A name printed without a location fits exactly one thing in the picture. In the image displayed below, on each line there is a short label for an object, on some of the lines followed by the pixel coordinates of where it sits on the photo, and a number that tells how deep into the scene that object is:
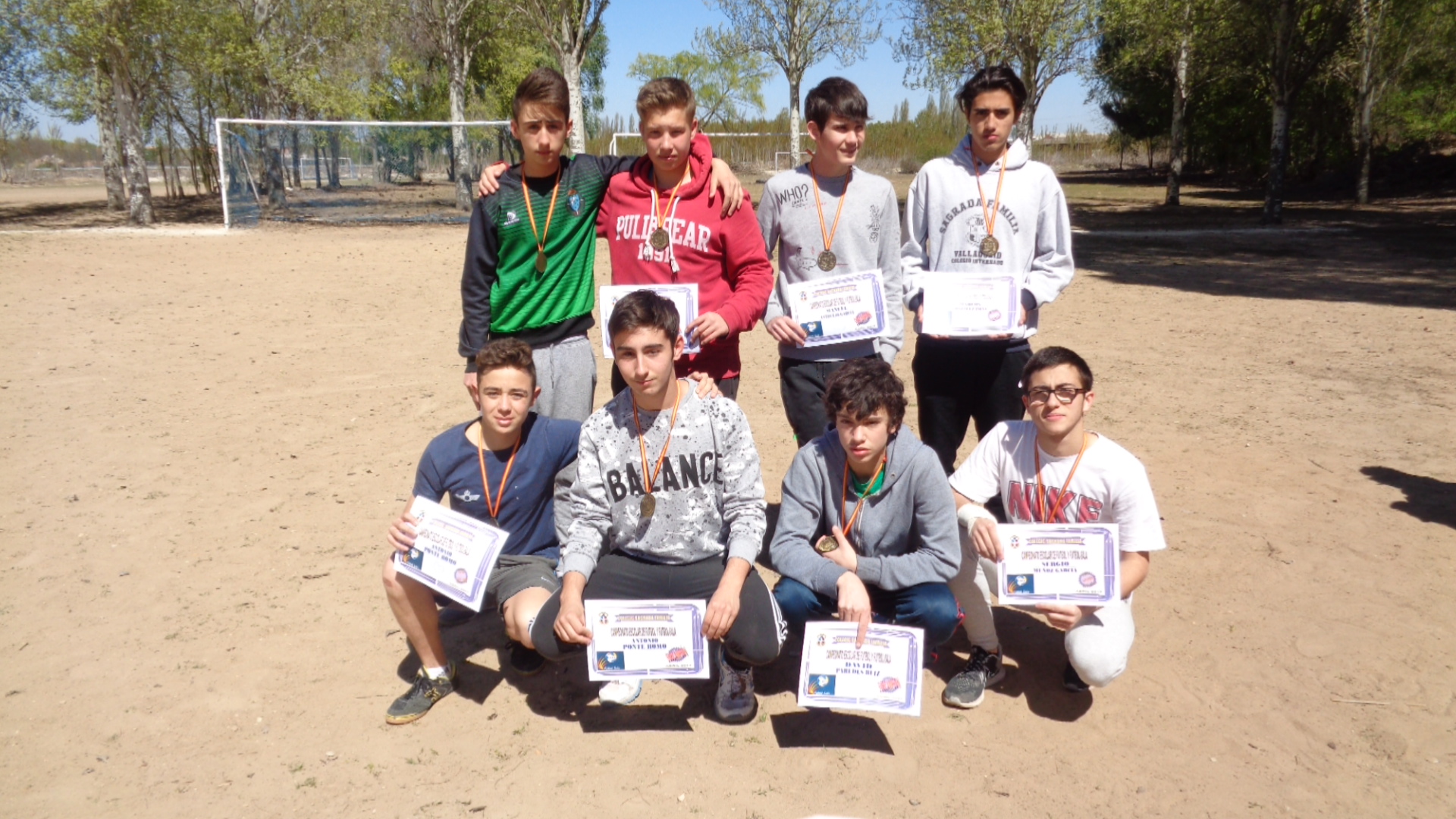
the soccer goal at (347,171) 21.27
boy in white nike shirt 3.36
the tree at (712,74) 41.66
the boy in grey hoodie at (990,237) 3.92
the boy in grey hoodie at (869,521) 3.30
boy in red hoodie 3.76
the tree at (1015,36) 25.75
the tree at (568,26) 22.80
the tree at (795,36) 31.52
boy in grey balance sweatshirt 3.35
